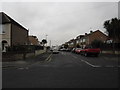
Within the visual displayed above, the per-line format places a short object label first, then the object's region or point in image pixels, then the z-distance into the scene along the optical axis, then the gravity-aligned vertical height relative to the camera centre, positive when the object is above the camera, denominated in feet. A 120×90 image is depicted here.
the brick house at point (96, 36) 122.40 +12.96
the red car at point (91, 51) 49.16 -3.32
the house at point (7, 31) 50.60 +8.54
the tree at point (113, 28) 55.78 +11.06
